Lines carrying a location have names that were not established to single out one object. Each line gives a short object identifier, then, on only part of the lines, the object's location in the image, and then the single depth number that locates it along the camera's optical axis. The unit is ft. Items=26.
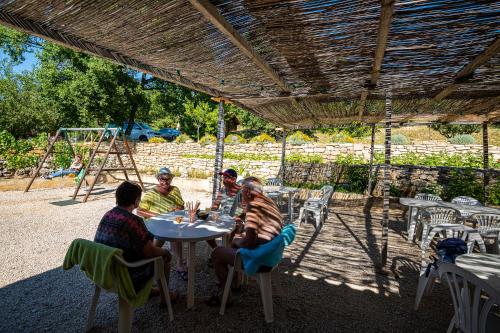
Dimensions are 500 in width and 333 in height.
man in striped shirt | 8.18
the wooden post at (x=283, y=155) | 30.30
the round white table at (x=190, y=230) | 8.67
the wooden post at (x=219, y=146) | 16.99
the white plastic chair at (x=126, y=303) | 6.83
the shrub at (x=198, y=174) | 39.63
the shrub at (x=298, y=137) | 51.83
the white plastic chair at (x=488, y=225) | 13.20
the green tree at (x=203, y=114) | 67.15
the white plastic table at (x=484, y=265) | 6.07
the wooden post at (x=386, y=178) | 12.62
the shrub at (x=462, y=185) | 25.46
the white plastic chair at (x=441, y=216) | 14.17
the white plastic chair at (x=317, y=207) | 19.77
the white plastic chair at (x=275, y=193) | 19.98
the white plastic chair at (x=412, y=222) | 17.06
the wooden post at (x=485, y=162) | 22.49
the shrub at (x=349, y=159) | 34.66
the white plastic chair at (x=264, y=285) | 8.18
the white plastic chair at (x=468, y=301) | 5.48
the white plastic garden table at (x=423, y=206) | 14.43
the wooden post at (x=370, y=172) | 27.31
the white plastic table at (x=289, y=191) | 21.18
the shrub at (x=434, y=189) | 27.09
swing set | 25.64
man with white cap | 11.60
